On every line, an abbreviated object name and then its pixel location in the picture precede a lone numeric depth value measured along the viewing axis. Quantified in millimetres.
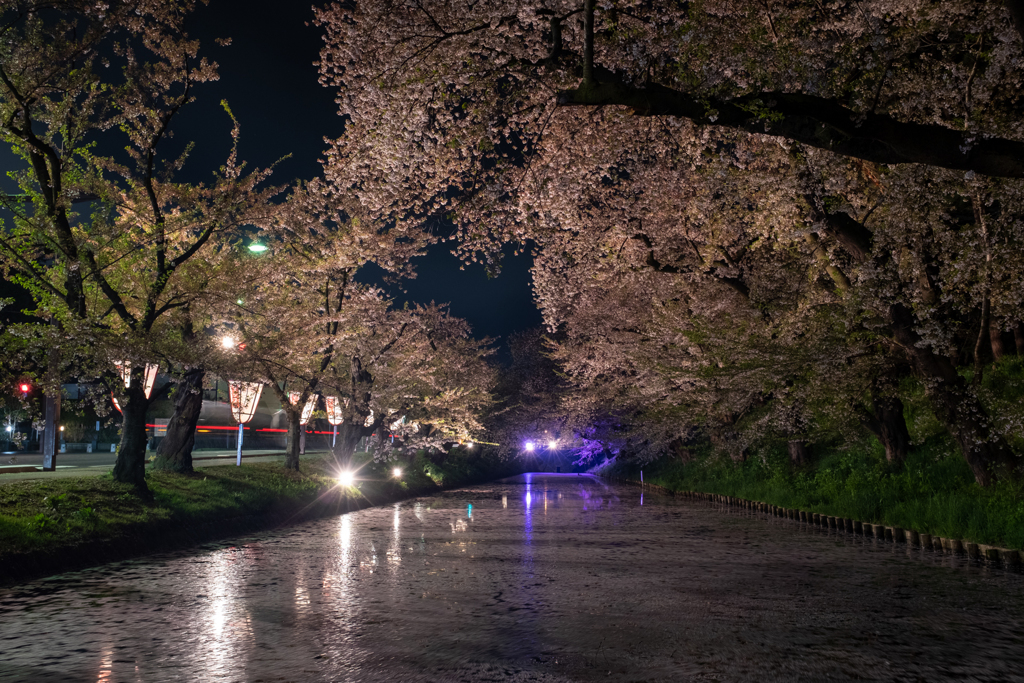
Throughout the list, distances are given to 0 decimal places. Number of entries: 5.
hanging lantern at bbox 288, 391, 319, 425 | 25828
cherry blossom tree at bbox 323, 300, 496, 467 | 28812
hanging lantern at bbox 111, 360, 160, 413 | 15586
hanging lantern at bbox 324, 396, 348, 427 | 29719
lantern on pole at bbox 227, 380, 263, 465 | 23016
